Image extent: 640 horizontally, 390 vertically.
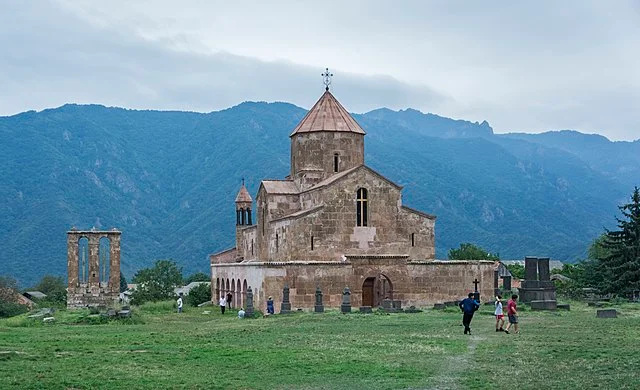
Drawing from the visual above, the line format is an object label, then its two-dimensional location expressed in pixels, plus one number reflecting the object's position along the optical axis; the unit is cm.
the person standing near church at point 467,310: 2058
